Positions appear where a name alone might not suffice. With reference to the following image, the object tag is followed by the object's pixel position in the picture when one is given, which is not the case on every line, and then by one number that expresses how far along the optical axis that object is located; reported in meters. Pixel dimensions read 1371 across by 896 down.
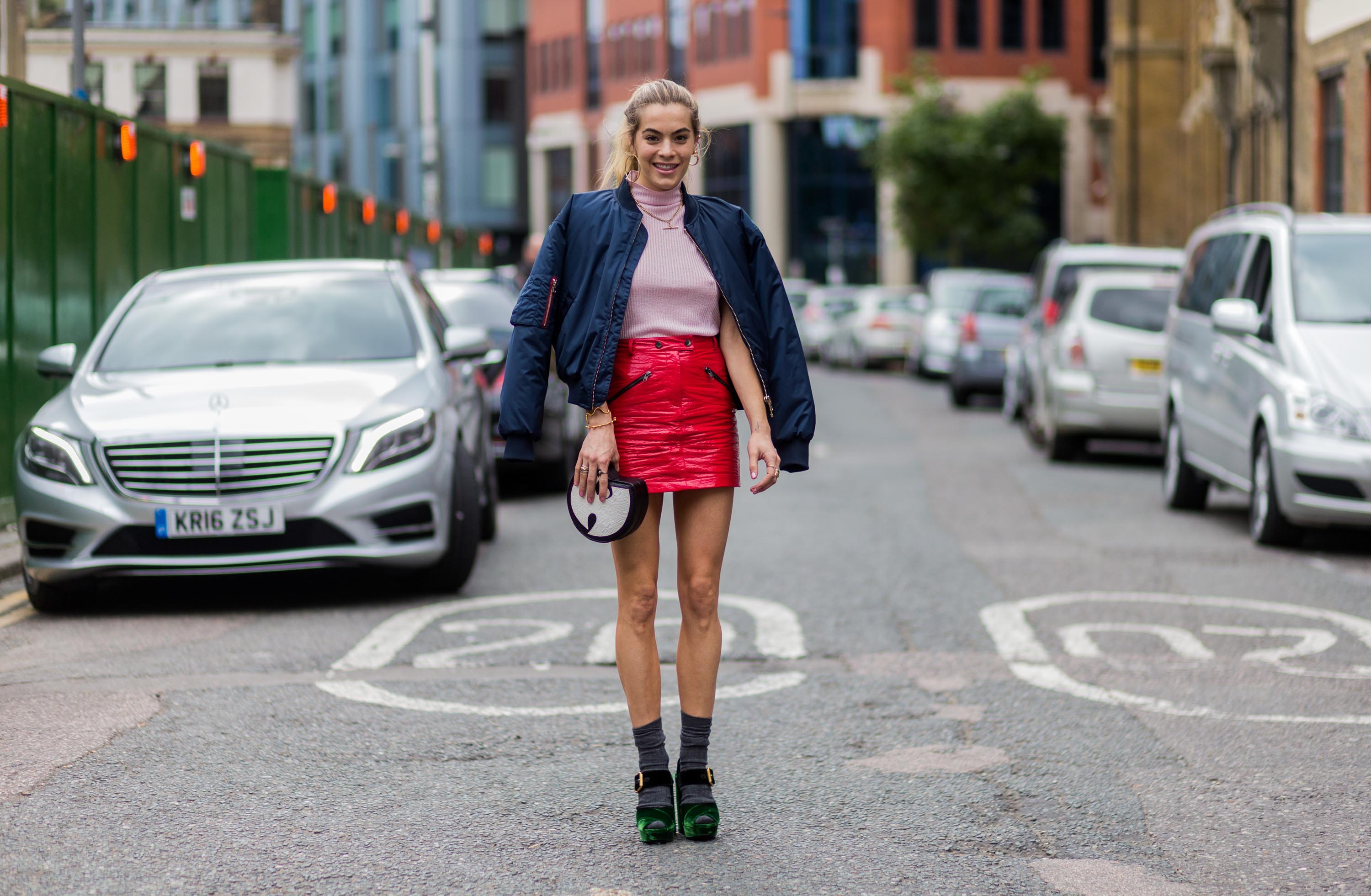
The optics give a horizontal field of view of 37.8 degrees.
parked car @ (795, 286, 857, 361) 42.69
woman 4.86
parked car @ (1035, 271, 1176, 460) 16.42
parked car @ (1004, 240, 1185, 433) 18.25
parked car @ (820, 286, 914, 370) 37.00
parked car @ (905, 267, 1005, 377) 31.02
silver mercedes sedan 8.43
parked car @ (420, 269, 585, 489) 13.69
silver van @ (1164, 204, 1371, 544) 10.49
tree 53.81
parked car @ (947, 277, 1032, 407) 25.08
